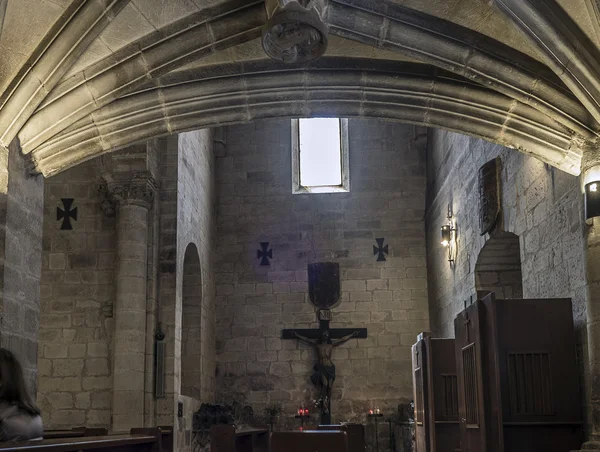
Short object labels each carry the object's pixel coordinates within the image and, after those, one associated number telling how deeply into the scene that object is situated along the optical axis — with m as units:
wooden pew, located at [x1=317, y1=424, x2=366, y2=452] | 7.58
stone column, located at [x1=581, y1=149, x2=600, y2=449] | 5.82
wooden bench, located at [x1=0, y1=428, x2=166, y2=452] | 3.55
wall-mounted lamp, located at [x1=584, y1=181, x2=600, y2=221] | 5.93
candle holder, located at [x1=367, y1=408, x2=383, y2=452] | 13.88
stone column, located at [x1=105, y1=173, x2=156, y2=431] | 10.32
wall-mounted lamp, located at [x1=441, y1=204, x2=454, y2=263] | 11.96
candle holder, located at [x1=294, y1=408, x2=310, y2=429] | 13.94
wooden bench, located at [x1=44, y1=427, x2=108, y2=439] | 5.63
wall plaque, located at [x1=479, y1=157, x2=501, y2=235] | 9.34
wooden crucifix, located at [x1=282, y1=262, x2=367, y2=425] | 14.28
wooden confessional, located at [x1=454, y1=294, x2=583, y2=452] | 6.15
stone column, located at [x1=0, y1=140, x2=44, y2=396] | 6.07
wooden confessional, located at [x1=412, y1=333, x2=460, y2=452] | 8.23
